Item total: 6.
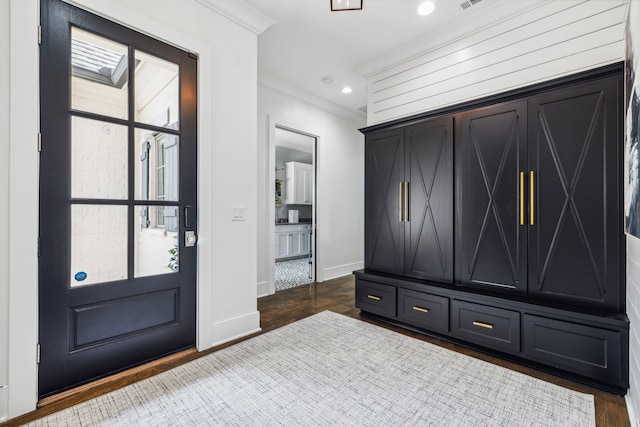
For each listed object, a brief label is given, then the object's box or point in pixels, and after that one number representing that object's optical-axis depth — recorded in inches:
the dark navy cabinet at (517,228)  73.4
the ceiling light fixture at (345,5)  75.6
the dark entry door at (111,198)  68.1
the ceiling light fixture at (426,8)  97.9
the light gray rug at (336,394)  62.0
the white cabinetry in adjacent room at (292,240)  254.8
